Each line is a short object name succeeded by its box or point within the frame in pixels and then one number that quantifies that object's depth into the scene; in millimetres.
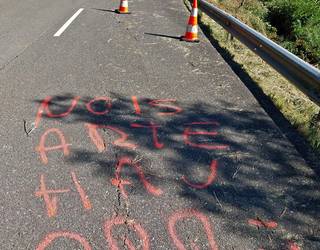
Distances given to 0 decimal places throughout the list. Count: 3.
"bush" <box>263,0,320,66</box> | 10602
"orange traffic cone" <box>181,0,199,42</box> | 7625
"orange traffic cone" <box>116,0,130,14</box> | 10633
